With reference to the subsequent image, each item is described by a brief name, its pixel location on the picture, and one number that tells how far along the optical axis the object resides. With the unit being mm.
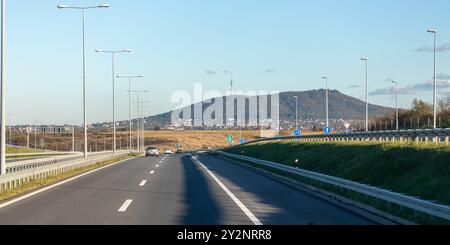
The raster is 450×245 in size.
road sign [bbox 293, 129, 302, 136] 66875
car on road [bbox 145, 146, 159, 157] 76688
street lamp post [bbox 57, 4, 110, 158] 39347
